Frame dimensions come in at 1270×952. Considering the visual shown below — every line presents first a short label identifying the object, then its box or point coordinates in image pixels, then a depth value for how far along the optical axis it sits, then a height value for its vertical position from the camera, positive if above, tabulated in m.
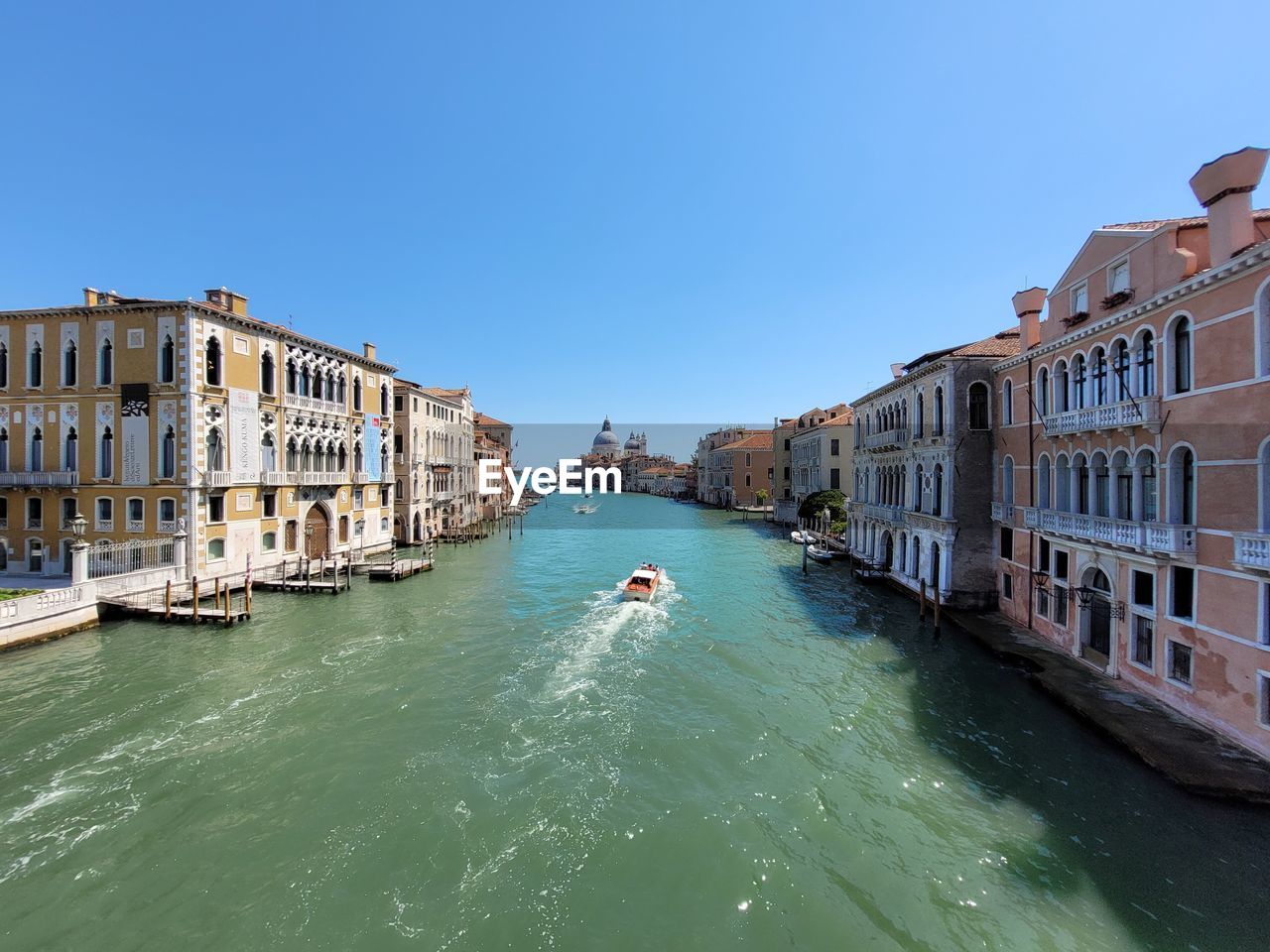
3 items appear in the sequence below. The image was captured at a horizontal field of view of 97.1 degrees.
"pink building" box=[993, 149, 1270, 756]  9.42 +0.36
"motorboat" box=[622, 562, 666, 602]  22.31 -4.37
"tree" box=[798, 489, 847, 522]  40.06 -1.98
